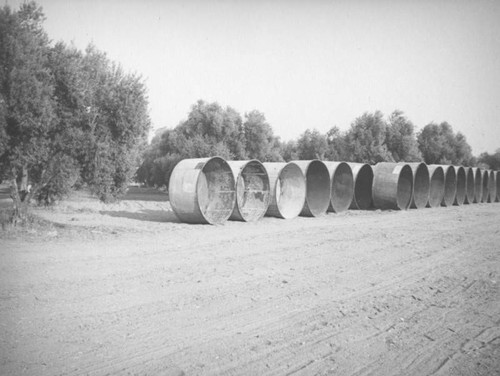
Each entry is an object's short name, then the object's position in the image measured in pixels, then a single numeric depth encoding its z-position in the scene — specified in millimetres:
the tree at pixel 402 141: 39719
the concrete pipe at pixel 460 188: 23462
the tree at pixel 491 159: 62150
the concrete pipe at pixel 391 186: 18011
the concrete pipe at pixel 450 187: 22225
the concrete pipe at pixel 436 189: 21484
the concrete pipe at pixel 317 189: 16141
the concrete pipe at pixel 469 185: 23834
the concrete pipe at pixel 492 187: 27441
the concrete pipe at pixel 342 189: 17625
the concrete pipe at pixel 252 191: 13844
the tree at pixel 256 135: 32656
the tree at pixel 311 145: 43719
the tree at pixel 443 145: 45438
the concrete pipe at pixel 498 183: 28438
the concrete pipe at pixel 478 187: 25359
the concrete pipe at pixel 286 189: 14400
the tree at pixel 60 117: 8812
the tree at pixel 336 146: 40906
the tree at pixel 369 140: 38719
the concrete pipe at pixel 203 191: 11594
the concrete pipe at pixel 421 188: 19984
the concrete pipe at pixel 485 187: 26594
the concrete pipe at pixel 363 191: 19531
